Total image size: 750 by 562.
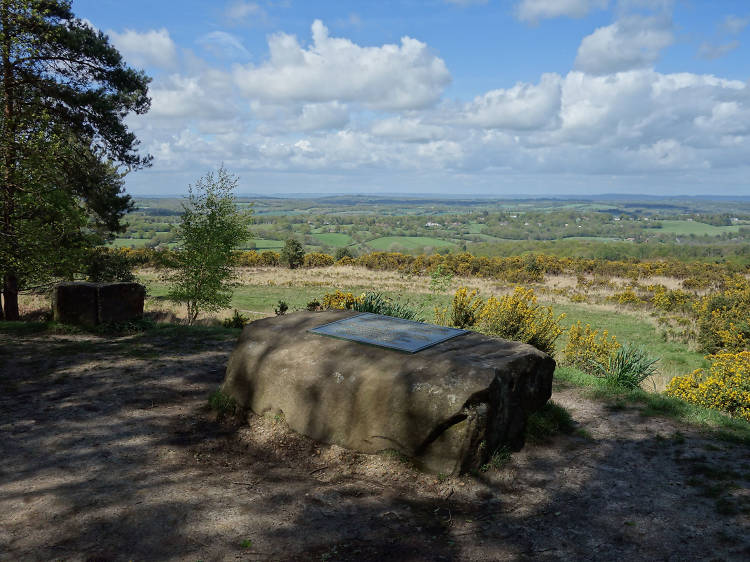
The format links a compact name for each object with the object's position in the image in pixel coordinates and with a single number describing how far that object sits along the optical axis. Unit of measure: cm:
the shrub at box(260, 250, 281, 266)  4022
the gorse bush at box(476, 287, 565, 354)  934
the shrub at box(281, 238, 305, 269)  3884
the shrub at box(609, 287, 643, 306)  2414
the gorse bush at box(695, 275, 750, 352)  1407
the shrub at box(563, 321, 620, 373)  968
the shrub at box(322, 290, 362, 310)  1139
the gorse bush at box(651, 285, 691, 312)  2216
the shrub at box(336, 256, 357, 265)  4081
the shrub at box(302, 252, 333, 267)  3950
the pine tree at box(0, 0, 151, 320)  841
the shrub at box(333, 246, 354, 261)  4344
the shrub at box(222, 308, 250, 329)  1191
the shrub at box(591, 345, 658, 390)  740
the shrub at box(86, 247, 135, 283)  1731
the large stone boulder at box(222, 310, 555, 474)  443
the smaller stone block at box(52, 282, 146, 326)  980
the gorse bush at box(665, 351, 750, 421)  693
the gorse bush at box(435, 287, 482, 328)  1030
